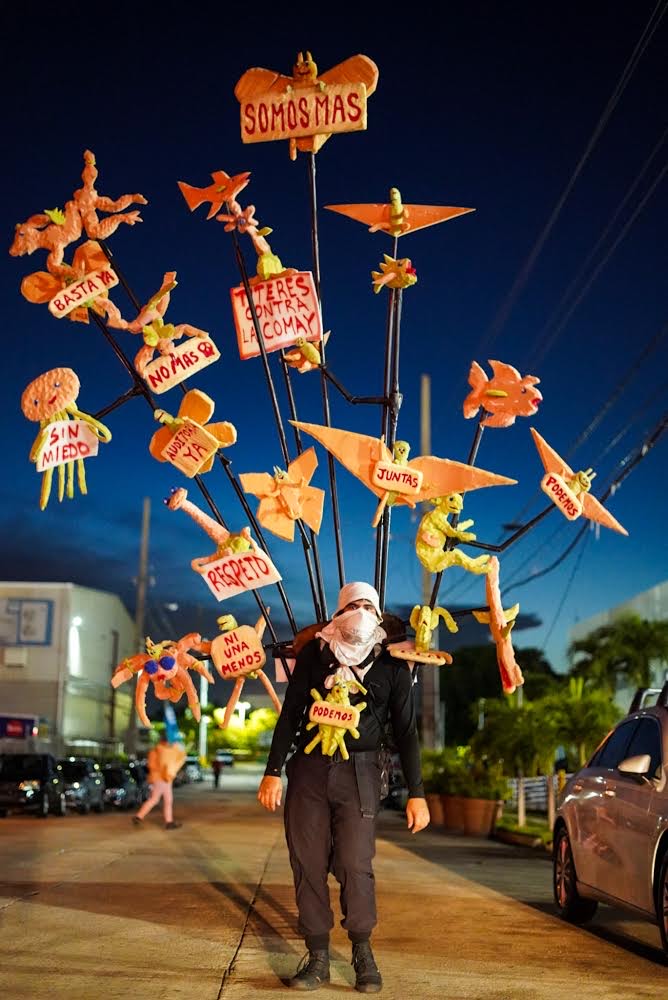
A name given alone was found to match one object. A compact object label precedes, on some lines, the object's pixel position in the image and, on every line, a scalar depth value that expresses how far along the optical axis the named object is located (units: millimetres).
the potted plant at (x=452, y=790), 26844
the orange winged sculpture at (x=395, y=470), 6668
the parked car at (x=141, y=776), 41428
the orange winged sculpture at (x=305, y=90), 6789
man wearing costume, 6547
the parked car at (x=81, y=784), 32875
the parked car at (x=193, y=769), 66250
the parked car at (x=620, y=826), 8047
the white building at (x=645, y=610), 45278
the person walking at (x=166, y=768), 22547
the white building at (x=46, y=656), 55281
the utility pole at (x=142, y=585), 50875
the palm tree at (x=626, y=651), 44938
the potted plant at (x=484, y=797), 25484
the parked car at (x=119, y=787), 37531
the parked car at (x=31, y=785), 30047
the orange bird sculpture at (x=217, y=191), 7180
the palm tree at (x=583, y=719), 22703
